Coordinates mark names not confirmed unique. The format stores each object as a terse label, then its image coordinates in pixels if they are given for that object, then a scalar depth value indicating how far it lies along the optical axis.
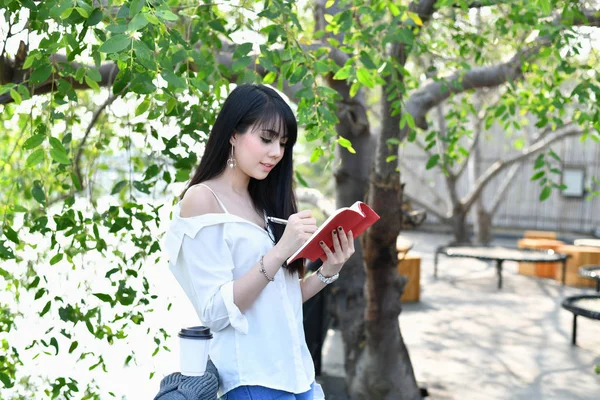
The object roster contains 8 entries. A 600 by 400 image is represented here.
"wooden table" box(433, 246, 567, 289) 10.92
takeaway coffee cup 1.96
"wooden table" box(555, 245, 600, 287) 11.62
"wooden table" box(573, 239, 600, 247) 13.32
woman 2.02
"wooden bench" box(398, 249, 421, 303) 9.96
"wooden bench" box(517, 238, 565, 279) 12.36
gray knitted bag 1.91
